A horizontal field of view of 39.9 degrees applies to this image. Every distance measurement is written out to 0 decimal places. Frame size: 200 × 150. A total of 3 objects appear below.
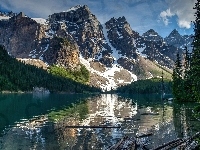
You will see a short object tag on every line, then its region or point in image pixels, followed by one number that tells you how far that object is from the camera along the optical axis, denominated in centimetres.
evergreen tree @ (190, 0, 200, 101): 3405
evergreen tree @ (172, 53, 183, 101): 11598
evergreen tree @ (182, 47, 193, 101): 10725
